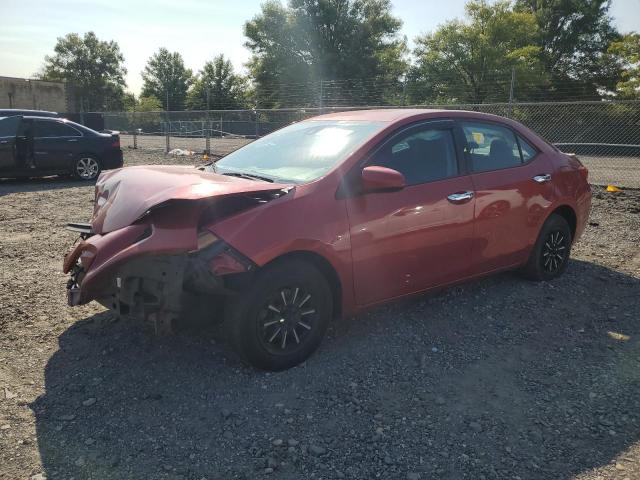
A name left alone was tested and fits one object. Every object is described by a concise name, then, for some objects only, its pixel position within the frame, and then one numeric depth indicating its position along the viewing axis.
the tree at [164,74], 71.12
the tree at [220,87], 47.92
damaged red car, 3.05
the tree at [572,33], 39.28
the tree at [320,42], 45.09
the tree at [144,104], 62.25
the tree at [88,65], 75.69
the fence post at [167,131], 17.91
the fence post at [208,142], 17.37
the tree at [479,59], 27.05
